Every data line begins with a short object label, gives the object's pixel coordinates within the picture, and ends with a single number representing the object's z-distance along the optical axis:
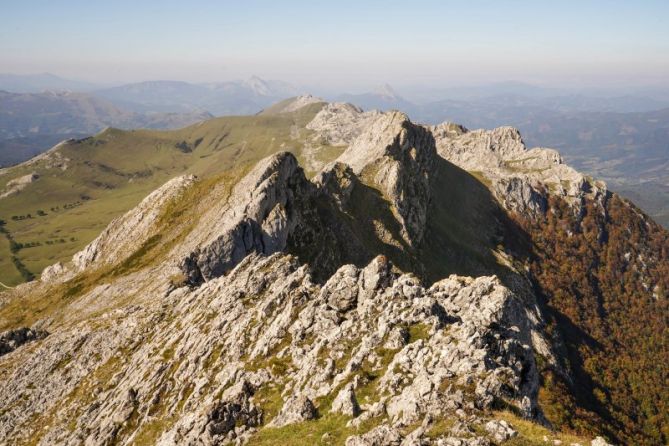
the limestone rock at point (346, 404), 28.53
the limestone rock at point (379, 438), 24.12
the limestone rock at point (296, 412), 29.56
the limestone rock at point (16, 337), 64.25
